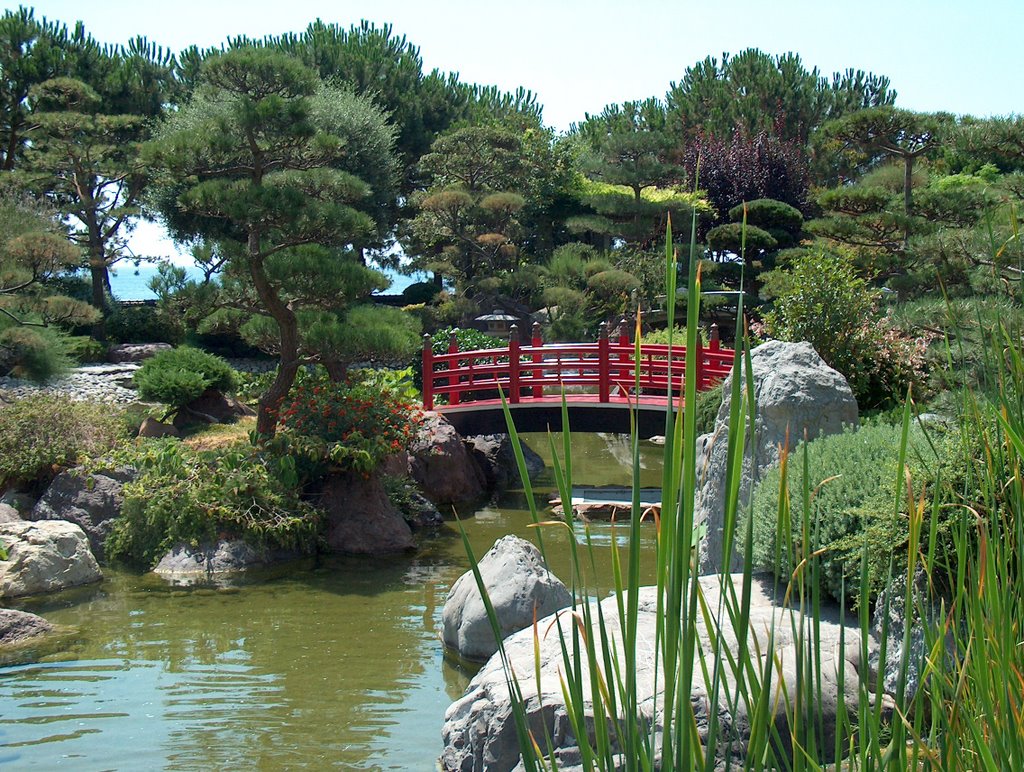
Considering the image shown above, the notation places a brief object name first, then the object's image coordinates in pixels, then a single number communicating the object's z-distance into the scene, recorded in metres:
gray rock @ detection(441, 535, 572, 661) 6.62
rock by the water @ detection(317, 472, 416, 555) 9.43
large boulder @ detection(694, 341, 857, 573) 6.61
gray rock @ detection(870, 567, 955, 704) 4.16
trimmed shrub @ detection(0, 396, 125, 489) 9.43
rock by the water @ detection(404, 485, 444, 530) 10.41
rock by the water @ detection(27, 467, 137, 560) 9.12
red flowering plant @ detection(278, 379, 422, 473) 9.37
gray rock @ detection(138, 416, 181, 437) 11.70
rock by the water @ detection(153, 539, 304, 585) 8.52
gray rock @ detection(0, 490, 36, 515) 9.30
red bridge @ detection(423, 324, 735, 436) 11.52
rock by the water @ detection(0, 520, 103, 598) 7.95
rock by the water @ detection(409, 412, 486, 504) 11.31
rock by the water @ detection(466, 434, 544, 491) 12.60
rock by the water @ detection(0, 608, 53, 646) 6.90
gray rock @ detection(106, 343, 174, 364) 17.84
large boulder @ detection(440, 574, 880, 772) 4.23
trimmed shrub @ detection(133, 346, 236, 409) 11.91
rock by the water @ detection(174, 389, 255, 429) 12.29
